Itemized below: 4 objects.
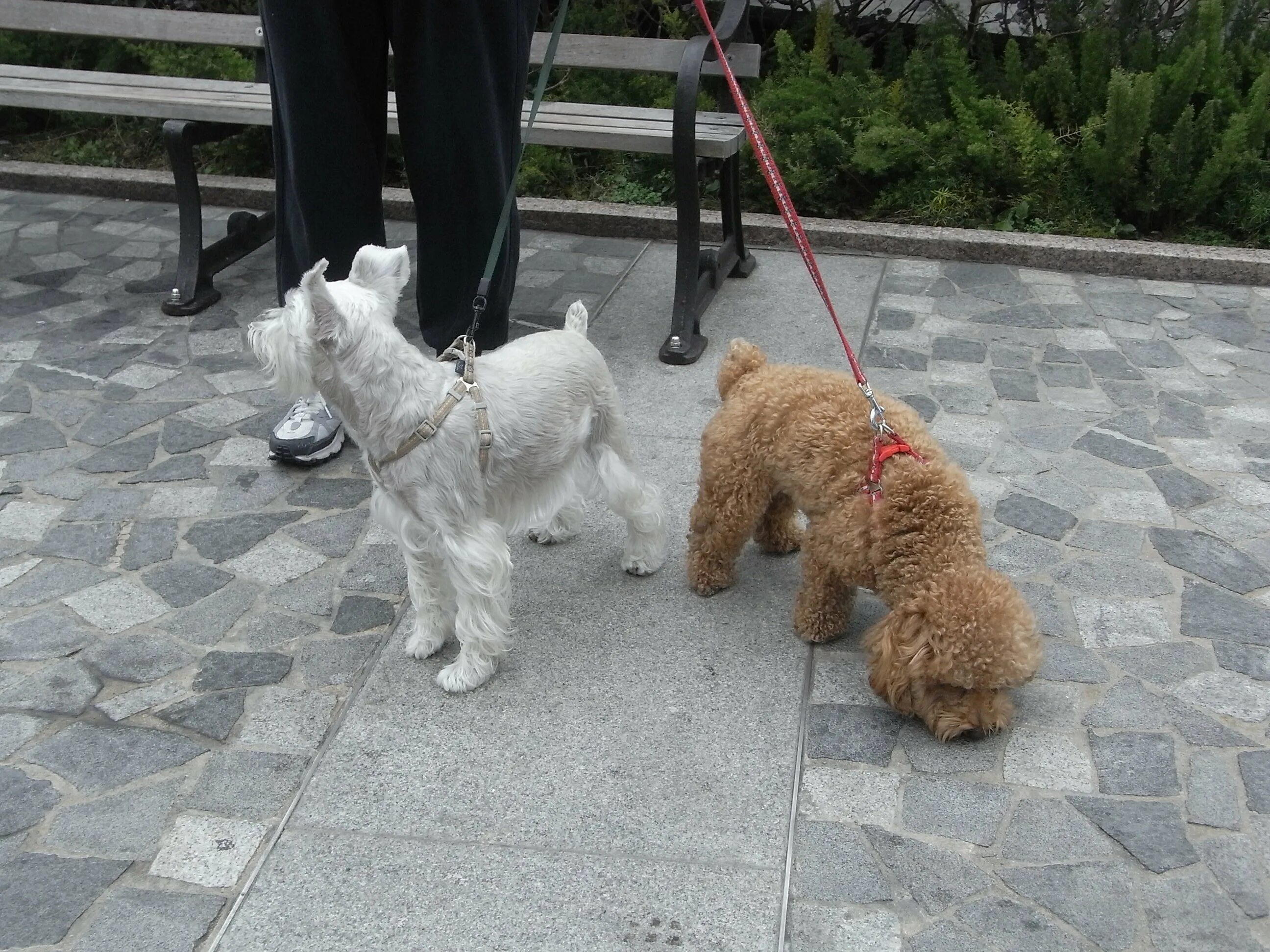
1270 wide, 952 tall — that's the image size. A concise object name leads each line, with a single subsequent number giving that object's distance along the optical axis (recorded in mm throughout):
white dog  2832
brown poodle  2785
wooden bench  5121
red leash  3023
